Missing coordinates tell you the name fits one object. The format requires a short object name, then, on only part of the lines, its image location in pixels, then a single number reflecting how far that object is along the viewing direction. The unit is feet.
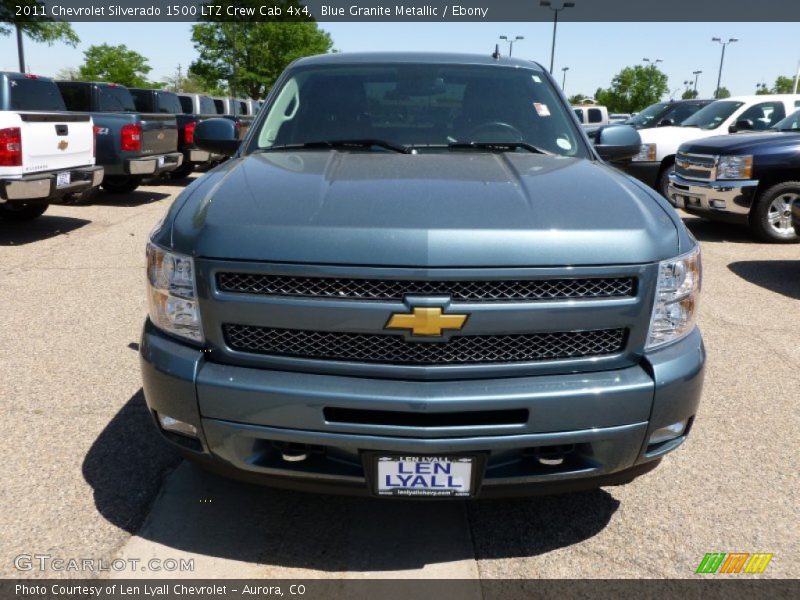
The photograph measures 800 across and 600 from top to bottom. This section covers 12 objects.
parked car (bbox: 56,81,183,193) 37.68
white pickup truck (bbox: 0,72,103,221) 25.44
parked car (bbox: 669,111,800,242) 29.60
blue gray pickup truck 7.39
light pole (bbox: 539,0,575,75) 140.70
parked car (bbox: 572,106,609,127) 82.53
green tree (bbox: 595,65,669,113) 251.60
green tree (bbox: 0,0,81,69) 78.79
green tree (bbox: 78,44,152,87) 167.73
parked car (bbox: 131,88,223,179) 47.09
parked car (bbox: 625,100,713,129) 50.65
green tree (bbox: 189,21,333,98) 161.99
